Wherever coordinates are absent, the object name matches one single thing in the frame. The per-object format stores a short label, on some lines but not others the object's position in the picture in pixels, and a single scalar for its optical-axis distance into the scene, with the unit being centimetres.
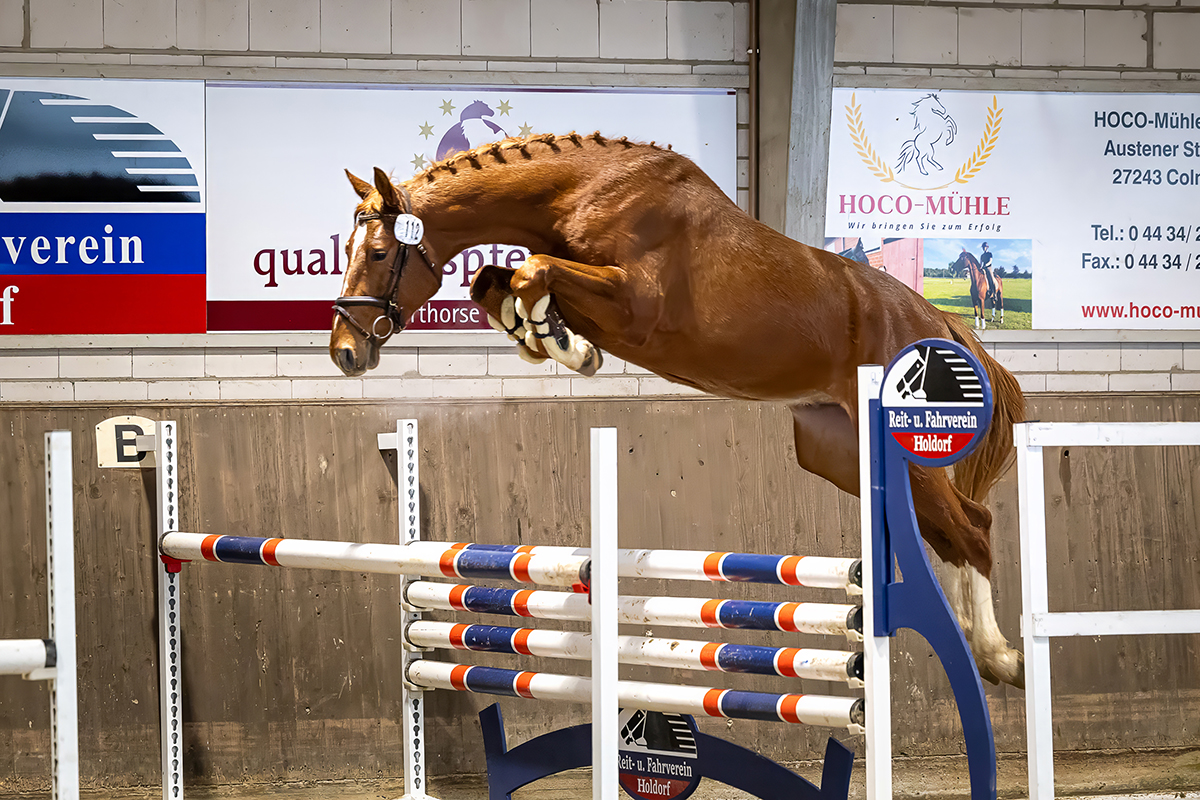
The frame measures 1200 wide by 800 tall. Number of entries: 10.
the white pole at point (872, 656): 1761
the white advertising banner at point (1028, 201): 2131
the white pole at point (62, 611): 1707
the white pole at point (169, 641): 1964
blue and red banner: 2083
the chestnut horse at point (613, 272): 1772
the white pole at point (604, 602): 1766
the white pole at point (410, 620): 1954
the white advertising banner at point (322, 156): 2096
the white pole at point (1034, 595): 1781
